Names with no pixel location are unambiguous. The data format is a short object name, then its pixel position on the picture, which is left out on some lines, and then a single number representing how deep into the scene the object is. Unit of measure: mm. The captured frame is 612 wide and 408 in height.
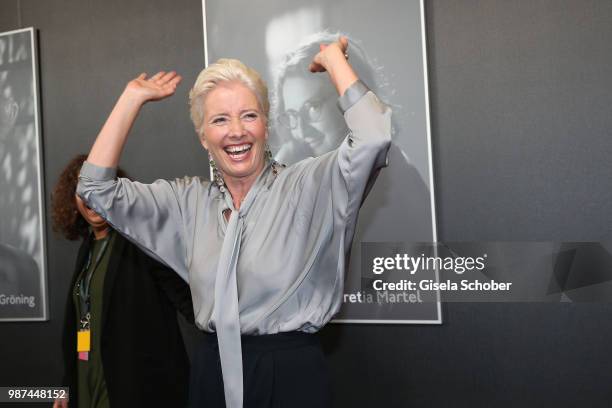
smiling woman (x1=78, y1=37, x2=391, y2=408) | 1492
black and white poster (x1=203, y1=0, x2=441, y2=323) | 2527
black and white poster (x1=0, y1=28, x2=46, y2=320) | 3164
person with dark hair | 2248
